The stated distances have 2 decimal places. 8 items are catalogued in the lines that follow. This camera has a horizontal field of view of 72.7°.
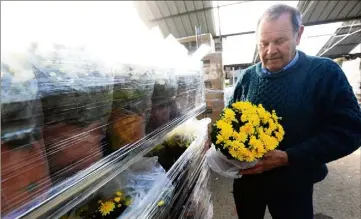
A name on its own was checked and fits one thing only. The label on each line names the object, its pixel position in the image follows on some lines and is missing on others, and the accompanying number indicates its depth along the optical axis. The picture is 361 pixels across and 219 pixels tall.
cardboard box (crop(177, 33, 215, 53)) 3.01
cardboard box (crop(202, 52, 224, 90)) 3.20
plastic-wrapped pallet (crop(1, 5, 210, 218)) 0.44
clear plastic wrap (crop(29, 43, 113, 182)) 0.54
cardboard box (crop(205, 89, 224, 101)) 3.20
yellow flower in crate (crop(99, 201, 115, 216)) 0.82
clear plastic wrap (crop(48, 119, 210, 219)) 0.83
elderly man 0.98
